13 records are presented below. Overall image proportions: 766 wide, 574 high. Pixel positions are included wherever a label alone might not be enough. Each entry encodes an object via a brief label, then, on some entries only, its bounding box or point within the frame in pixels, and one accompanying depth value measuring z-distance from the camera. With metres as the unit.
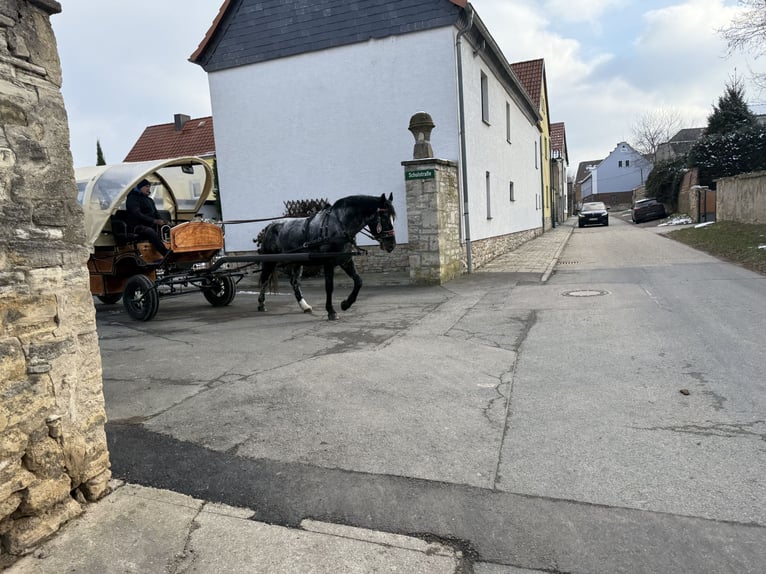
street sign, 11.72
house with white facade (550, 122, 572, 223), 42.14
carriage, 8.38
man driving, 8.80
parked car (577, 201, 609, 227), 36.41
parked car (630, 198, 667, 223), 34.88
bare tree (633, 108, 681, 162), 67.62
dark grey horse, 8.45
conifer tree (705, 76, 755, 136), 34.47
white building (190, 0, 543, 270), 13.28
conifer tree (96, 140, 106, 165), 33.88
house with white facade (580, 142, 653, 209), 80.00
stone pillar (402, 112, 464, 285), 11.79
